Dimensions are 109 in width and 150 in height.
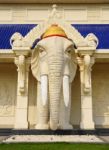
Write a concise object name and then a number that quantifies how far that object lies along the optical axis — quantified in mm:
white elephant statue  7625
